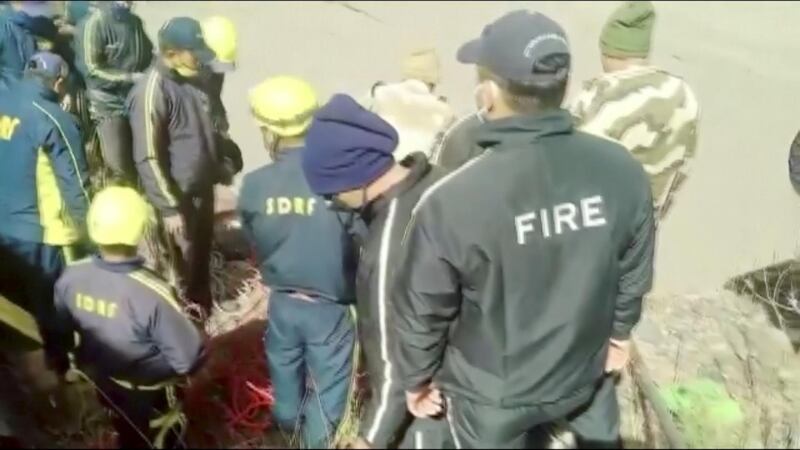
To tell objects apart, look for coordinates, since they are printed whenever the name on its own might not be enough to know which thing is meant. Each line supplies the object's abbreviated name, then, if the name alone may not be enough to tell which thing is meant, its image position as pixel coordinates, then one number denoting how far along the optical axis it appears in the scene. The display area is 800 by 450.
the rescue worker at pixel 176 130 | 4.58
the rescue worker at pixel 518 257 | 2.53
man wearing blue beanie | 2.79
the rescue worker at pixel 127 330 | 3.27
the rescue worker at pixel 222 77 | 5.06
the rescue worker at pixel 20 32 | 4.60
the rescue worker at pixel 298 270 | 3.51
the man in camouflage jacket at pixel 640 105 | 4.29
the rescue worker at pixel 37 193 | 4.03
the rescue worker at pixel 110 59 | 5.94
